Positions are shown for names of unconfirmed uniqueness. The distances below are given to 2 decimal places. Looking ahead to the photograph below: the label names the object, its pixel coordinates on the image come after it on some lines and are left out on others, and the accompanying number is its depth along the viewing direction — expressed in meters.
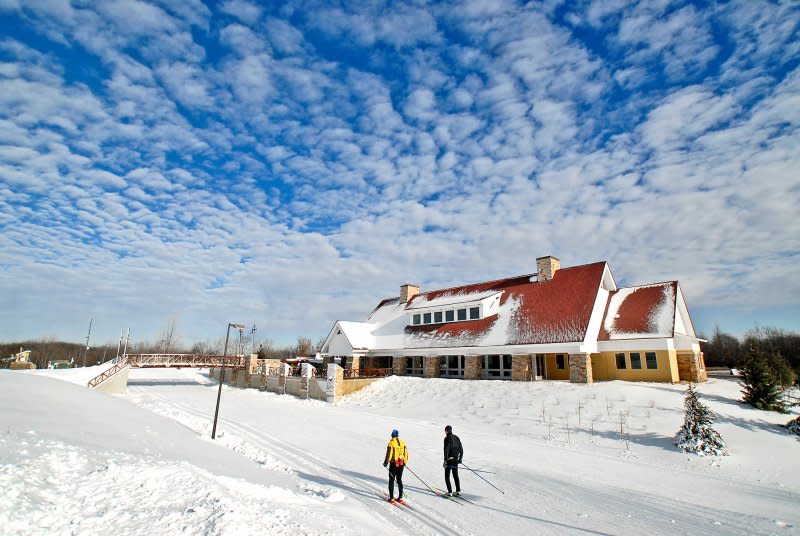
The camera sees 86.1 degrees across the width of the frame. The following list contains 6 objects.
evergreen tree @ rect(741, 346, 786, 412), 18.56
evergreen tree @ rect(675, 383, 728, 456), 12.96
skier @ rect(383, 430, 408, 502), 9.43
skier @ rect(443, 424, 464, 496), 9.96
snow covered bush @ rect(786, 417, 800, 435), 14.89
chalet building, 24.72
